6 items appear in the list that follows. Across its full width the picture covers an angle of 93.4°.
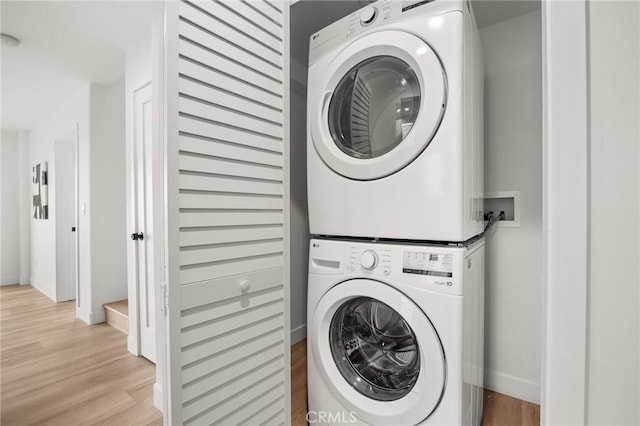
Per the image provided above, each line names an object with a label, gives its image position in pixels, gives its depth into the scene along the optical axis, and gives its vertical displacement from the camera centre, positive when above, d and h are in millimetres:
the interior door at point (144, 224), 2125 -100
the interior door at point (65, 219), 3596 -111
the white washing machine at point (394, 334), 976 -471
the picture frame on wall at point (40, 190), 3760 +259
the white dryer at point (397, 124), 1007 +327
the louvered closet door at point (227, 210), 850 -2
